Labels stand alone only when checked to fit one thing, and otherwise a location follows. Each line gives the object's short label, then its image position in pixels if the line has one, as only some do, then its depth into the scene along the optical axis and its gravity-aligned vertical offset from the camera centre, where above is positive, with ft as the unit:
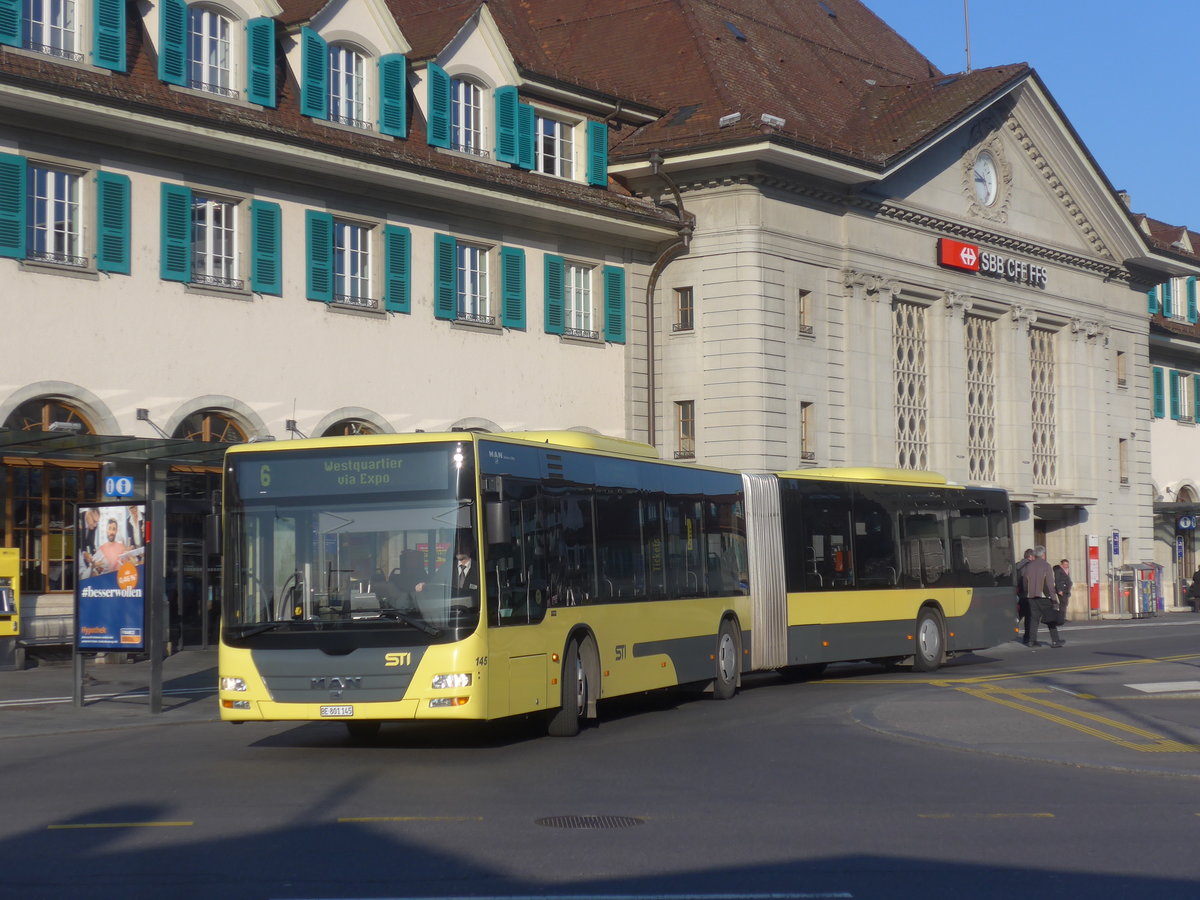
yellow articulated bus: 48.19 -0.56
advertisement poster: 64.13 -0.40
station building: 85.71 +19.40
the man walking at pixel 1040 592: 108.37 -2.58
